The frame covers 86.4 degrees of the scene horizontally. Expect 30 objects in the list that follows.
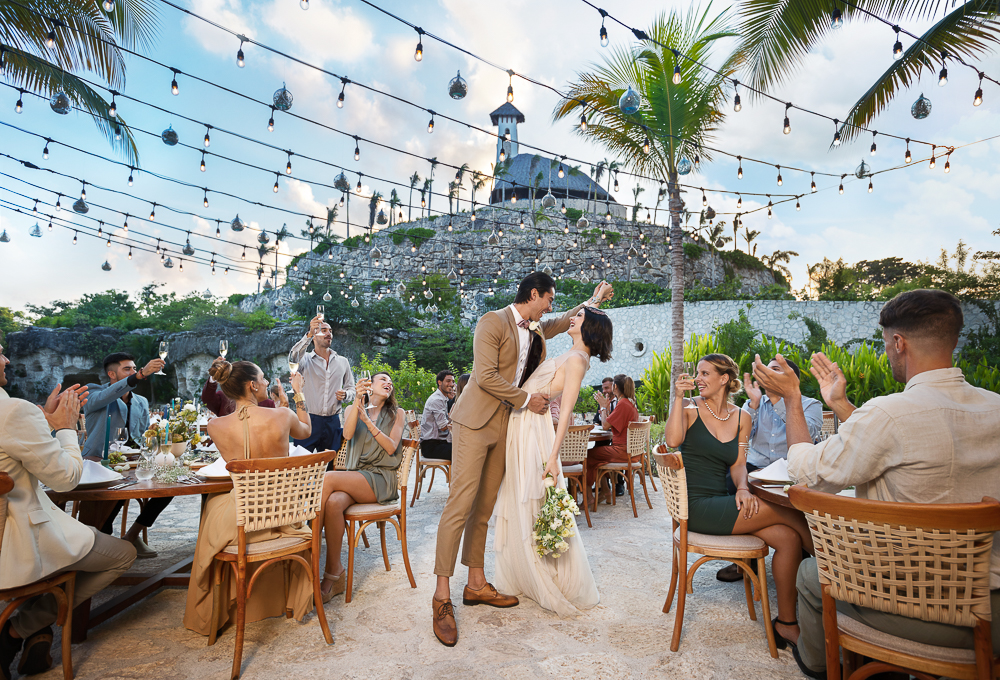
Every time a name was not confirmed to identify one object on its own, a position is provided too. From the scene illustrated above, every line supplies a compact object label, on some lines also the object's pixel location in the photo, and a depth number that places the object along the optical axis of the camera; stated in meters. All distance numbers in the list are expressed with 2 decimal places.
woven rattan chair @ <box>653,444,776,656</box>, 2.50
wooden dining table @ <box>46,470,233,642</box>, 2.50
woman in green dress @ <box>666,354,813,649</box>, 2.54
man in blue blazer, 3.73
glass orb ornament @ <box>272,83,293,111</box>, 4.37
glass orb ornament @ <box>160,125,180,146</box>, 5.37
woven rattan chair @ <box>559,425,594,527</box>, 4.87
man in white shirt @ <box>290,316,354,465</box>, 4.50
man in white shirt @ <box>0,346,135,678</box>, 2.04
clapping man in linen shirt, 1.61
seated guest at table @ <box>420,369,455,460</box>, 5.83
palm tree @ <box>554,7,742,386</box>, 7.58
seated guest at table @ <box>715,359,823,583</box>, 3.61
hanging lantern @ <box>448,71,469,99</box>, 4.47
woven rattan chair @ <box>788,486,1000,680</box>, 1.44
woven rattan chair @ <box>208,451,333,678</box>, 2.41
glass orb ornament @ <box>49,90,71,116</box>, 4.89
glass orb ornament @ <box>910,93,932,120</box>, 5.88
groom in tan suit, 2.79
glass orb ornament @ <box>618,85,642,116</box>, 4.37
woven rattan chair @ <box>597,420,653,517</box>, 5.16
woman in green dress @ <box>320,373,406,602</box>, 3.17
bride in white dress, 2.90
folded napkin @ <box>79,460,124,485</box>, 2.56
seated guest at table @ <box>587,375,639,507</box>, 5.42
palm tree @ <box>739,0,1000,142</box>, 5.86
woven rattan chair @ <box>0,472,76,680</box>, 2.03
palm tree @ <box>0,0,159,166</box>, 6.13
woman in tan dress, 2.62
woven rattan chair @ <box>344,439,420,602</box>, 3.18
